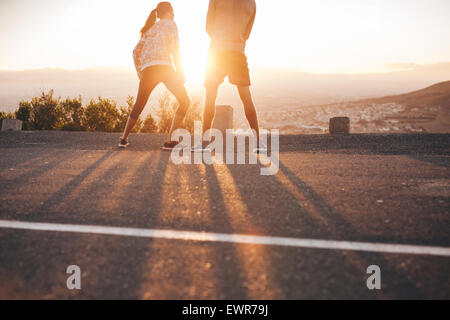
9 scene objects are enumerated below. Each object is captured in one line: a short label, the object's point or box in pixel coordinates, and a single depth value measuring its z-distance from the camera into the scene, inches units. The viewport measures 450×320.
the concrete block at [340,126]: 276.1
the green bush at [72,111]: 590.2
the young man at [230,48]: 200.1
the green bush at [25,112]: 627.5
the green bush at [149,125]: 520.6
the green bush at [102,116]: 551.8
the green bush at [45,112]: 593.3
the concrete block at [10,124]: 336.5
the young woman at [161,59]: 217.5
